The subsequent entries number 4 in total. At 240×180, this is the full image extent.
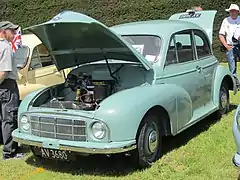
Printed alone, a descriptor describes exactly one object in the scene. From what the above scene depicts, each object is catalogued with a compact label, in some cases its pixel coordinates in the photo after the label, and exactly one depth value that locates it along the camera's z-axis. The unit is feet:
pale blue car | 16.71
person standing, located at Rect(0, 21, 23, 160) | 18.84
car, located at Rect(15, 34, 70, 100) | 24.80
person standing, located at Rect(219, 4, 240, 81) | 32.67
